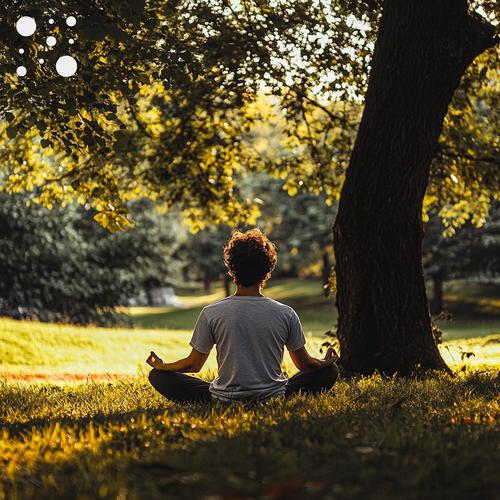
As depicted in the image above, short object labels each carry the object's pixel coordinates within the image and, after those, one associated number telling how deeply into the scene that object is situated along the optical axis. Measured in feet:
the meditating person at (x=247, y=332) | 19.39
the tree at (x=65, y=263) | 101.60
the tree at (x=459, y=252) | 107.65
